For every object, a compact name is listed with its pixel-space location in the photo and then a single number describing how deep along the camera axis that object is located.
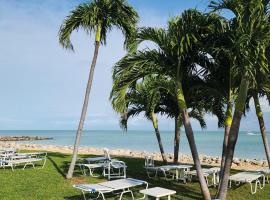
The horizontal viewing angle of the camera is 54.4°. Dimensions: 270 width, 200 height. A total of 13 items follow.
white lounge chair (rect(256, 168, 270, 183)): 7.99
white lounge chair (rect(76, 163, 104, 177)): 8.46
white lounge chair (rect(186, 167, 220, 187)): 7.58
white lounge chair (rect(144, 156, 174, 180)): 8.47
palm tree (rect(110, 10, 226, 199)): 5.92
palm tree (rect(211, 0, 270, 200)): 4.87
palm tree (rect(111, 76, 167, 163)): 11.27
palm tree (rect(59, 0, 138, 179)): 8.22
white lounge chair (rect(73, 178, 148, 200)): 5.72
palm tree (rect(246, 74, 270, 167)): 7.42
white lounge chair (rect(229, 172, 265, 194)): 6.98
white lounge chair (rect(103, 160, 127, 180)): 8.21
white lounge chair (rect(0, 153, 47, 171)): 8.85
